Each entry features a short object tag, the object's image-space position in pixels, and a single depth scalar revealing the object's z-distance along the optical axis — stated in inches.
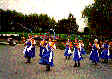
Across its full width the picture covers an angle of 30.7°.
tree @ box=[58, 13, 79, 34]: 3539.9
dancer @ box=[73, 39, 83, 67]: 494.6
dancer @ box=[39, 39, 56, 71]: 419.5
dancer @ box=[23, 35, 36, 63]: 530.6
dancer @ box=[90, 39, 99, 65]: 560.8
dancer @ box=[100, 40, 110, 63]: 625.0
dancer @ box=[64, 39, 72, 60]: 676.1
